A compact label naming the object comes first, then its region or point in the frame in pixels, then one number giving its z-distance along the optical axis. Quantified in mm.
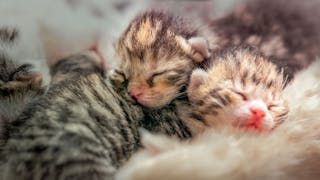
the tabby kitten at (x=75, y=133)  216
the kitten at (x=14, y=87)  240
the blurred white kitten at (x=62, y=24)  272
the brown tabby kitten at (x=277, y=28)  324
